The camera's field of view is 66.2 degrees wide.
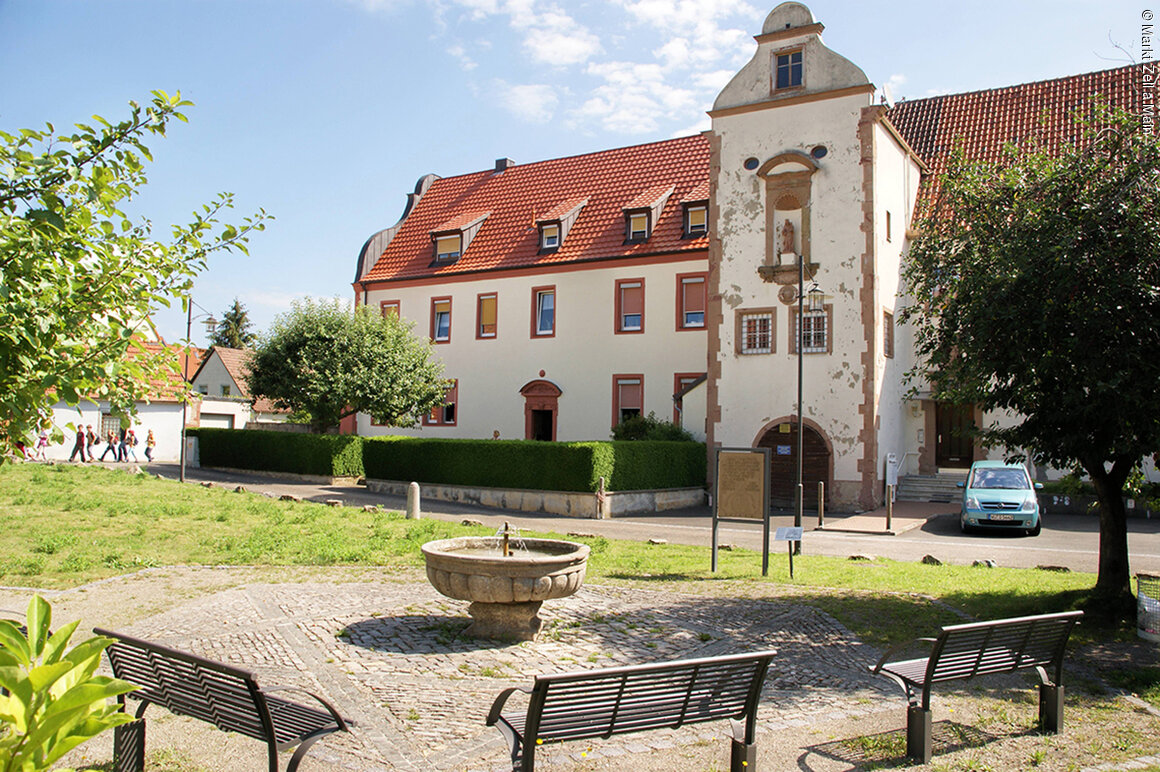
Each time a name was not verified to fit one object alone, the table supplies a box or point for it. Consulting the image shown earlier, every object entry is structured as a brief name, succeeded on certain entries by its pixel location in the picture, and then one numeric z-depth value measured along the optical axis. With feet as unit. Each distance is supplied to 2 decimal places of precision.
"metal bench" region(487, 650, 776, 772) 14.99
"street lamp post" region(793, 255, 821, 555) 53.36
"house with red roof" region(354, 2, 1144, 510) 87.86
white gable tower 86.74
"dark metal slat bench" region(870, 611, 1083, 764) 18.71
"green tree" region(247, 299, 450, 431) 103.45
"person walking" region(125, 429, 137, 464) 144.67
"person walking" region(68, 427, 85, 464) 135.03
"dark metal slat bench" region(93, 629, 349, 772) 15.01
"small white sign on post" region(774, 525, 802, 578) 42.32
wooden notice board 44.47
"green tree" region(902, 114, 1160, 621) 29.09
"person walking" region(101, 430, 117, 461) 143.68
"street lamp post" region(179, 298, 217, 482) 92.12
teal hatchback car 67.92
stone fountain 26.78
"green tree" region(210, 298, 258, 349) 279.49
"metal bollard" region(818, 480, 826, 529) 73.56
